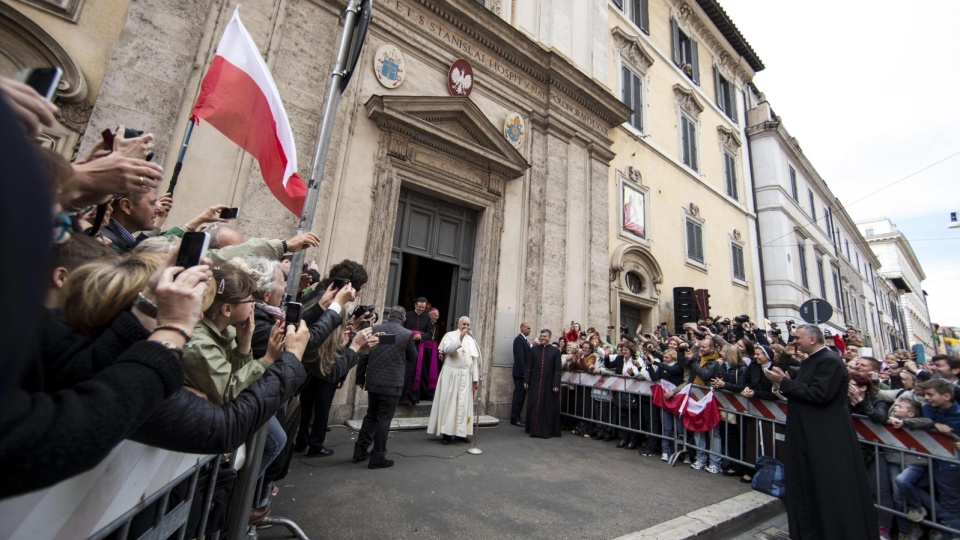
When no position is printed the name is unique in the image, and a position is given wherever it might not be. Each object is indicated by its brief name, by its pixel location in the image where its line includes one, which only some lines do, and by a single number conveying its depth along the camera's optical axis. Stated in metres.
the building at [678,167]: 12.43
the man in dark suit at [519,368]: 8.12
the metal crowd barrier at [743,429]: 3.99
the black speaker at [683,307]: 12.29
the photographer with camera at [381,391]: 4.64
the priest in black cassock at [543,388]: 7.14
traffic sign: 7.69
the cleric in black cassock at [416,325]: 7.29
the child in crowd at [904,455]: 4.04
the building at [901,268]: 49.25
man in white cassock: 5.99
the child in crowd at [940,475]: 3.78
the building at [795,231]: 18.05
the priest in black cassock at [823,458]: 3.53
